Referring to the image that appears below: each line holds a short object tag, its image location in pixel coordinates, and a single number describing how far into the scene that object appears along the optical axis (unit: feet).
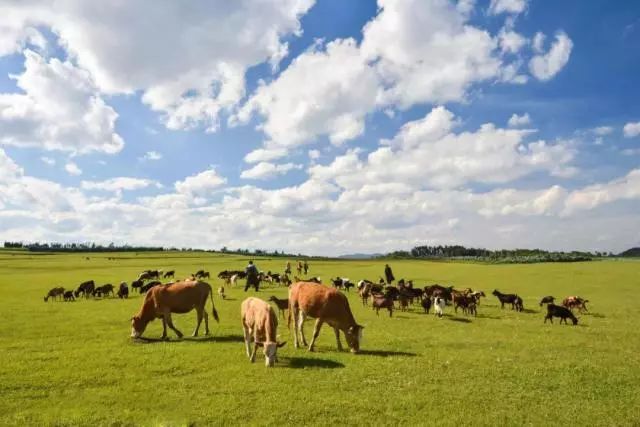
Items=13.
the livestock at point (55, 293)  109.91
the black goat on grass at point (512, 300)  98.78
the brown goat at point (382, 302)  86.51
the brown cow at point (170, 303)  61.57
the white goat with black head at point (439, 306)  88.59
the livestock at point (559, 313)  81.46
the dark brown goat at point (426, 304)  92.22
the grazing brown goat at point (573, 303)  97.81
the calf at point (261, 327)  47.06
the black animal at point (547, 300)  100.01
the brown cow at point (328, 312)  54.80
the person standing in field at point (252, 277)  125.39
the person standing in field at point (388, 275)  138.54
